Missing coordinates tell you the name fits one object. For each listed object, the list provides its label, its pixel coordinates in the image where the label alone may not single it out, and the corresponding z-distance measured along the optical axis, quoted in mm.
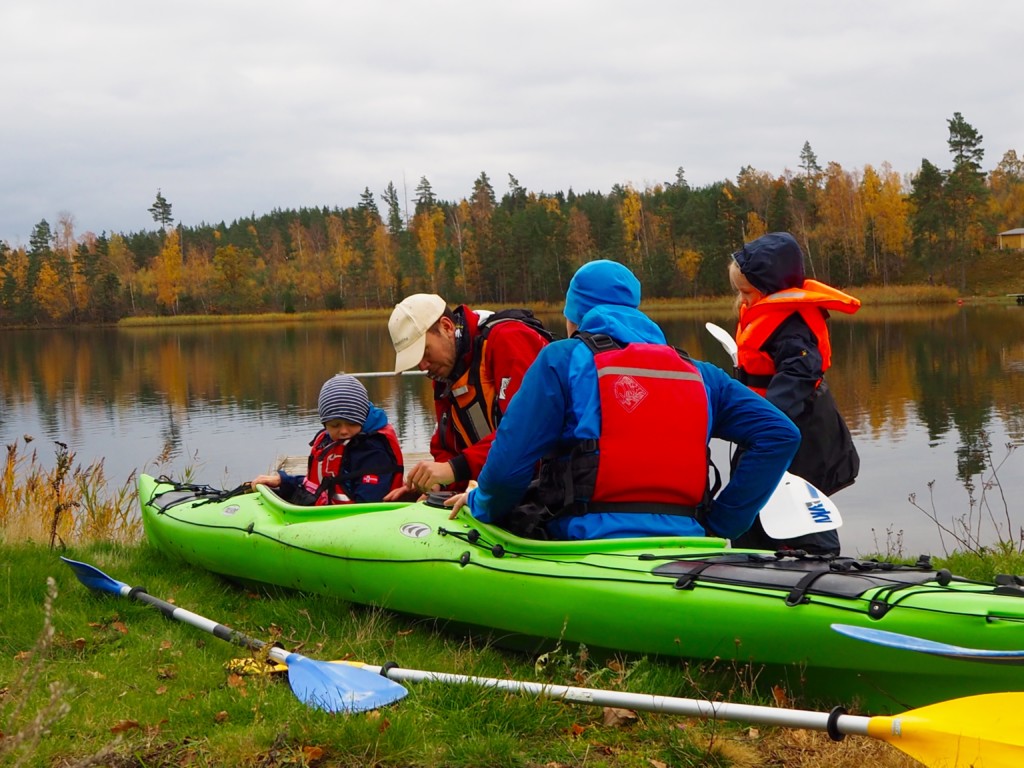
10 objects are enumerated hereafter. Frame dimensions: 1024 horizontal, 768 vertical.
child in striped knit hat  5801
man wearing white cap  4852
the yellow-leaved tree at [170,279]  84612
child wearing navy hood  4762
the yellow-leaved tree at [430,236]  78488
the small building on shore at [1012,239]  71625
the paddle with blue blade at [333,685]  3576
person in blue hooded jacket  3766
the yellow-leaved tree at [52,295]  87250
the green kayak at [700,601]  3137
